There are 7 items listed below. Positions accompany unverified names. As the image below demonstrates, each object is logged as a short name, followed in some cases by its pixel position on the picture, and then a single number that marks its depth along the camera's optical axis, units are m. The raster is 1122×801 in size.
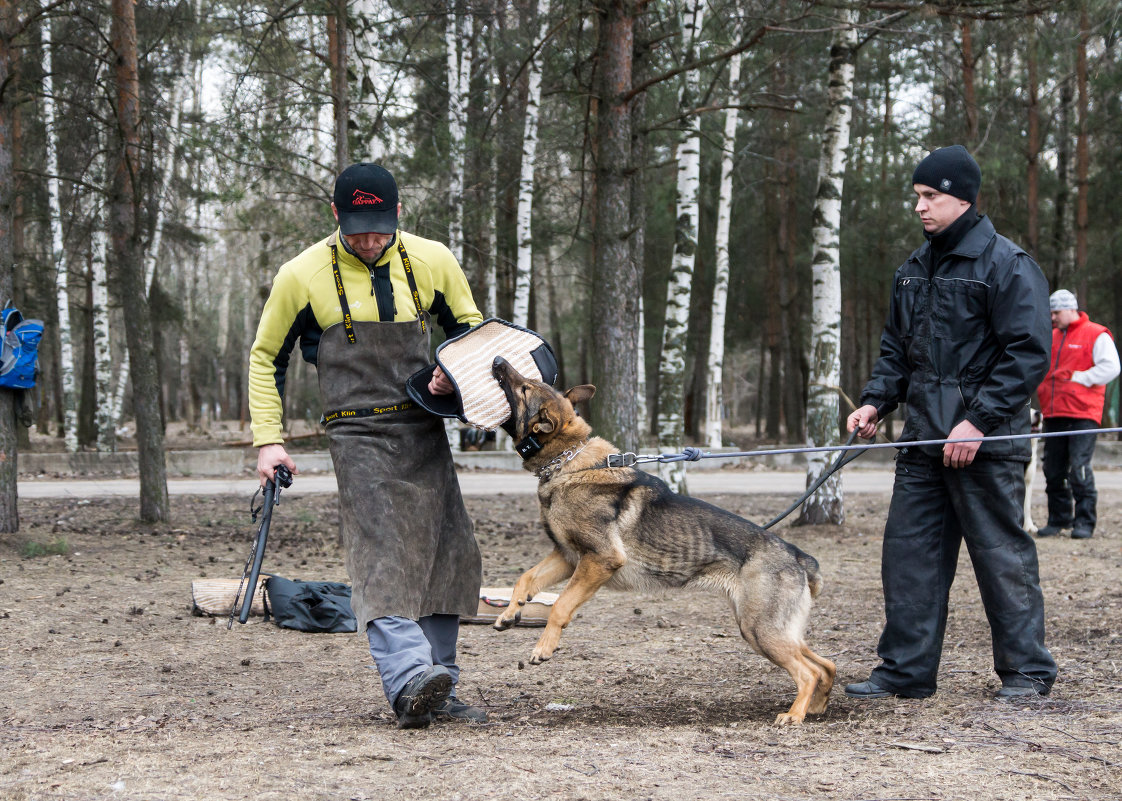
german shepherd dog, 4.59
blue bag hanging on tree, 8.91
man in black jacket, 4.63
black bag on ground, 6.86
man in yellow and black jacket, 4.31
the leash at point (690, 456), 4.57
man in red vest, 10.66
